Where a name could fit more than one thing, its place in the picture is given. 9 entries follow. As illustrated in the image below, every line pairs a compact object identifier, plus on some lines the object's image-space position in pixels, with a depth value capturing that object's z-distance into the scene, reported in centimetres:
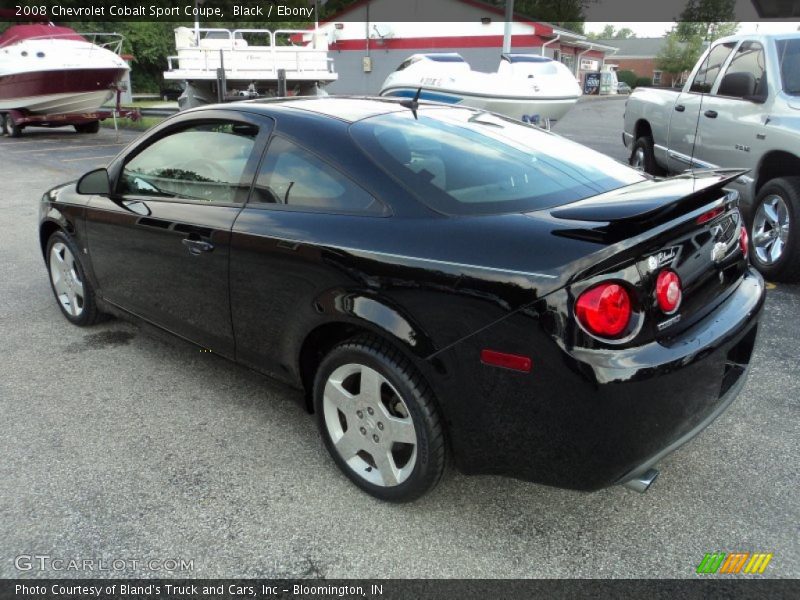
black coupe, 206
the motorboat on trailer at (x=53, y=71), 1638
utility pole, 1770
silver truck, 502
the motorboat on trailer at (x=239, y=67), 1329
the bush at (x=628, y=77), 6158
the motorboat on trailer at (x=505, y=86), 1059
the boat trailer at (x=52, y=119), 1730
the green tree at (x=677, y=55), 5578
